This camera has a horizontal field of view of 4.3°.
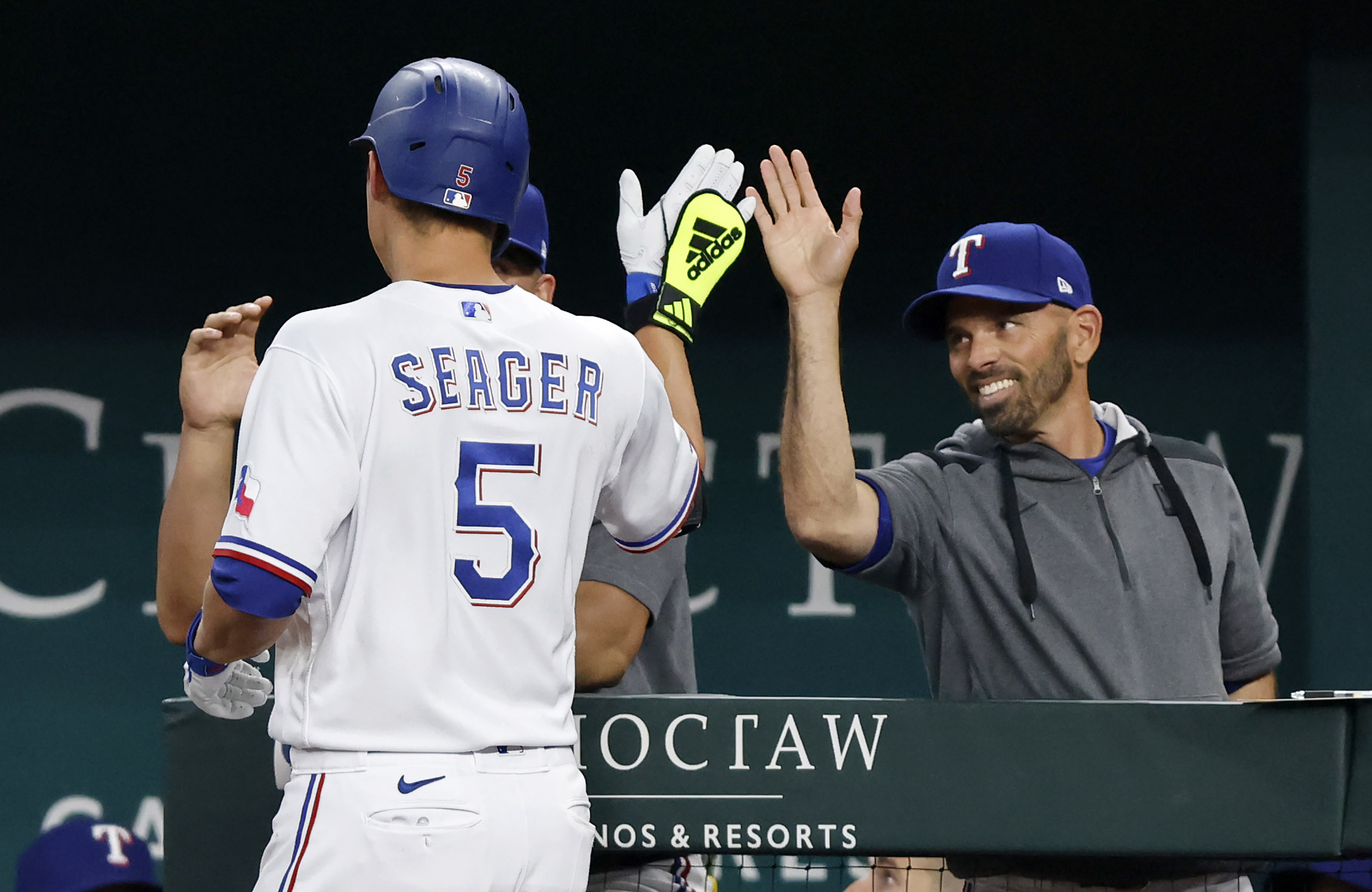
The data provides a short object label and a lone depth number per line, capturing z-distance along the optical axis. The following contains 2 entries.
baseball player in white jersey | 22.84
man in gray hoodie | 23.70
